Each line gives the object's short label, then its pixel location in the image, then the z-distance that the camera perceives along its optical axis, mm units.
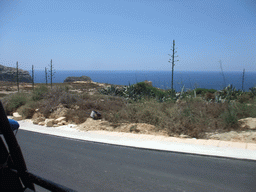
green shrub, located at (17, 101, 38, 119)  15180
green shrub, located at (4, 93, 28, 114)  17391
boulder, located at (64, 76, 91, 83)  85425
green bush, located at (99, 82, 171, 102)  20081
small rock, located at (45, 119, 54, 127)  12478
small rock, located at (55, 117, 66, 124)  12984
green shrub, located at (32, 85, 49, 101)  17781
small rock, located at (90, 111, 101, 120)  13082
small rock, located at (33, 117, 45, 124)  13168
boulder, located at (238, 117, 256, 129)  9531
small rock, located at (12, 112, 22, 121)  14530
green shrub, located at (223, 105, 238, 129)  9922
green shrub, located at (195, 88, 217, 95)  22936
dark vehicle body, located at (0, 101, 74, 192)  1734
